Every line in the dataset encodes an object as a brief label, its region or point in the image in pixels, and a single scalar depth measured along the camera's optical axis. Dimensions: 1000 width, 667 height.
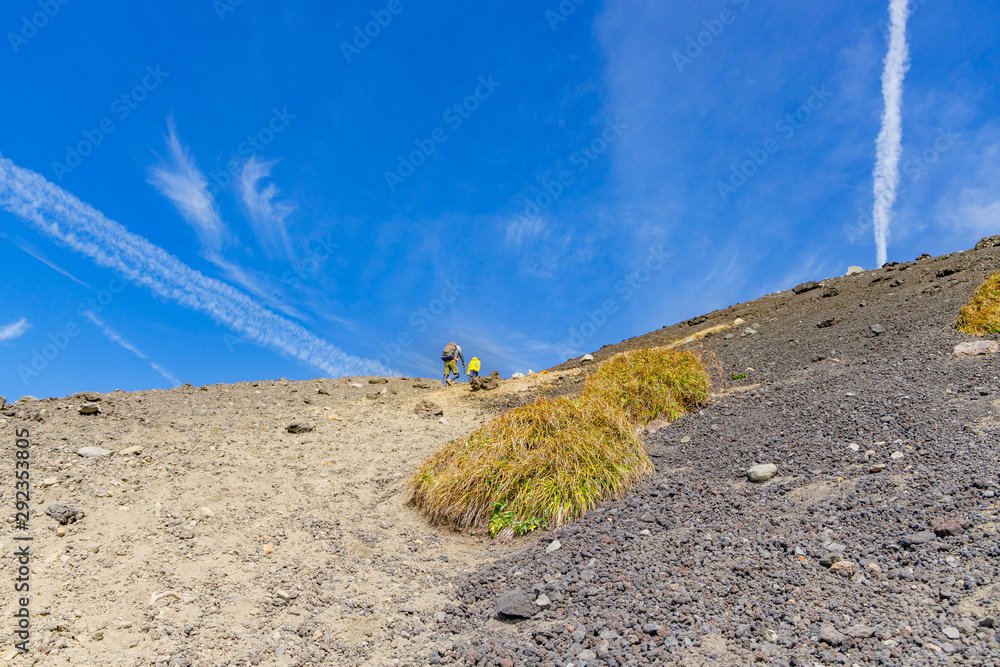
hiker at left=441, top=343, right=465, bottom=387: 15.29
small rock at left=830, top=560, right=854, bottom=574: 3.66
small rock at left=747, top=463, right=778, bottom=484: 5.50
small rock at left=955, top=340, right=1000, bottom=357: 7.69
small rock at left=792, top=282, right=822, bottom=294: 16.50
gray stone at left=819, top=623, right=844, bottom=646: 3.00
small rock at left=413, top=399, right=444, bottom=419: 10.56
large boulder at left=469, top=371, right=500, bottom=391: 12.52
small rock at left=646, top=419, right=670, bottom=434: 8.06
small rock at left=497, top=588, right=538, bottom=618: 4.12
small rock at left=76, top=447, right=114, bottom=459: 6.97
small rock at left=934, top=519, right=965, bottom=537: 3.75
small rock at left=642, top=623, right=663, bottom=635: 3.50
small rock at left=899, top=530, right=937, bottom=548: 3.73
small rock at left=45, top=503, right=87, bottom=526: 5.44
